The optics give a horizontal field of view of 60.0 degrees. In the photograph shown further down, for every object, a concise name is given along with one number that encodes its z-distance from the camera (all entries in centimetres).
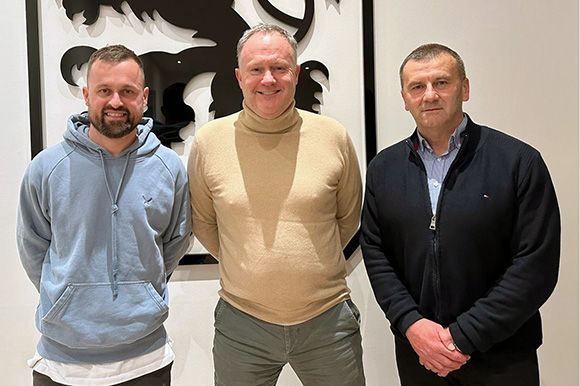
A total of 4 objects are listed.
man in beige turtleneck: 166
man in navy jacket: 146
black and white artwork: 215
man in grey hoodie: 148
